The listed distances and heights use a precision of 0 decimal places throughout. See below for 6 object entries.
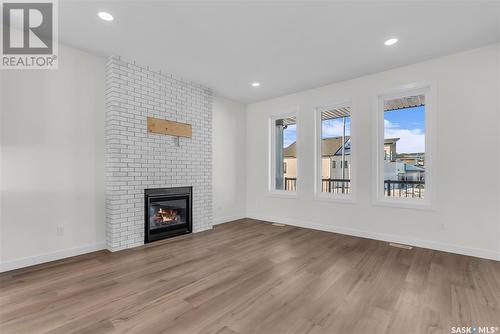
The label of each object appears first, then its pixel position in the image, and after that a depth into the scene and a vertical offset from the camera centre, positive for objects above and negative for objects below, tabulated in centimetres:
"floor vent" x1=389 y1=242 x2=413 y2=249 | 367 -126
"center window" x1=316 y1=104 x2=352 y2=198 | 471 +34
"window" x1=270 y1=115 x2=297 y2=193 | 564 +30
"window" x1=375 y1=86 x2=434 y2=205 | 375 +33
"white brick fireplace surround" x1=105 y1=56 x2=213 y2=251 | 354 +35
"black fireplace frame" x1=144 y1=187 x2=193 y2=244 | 386 -74
